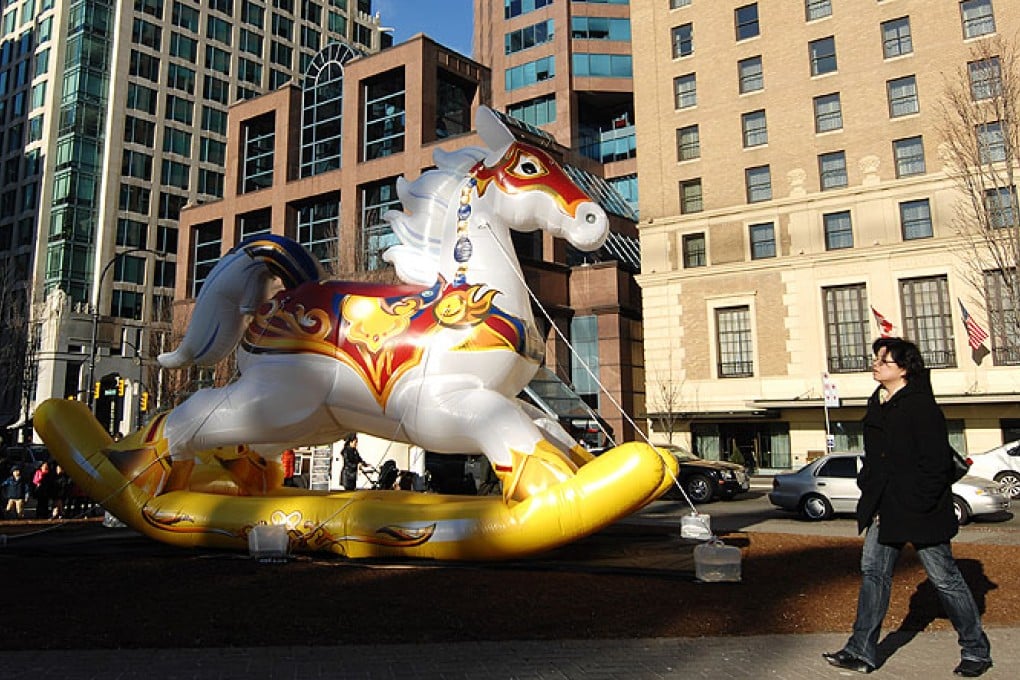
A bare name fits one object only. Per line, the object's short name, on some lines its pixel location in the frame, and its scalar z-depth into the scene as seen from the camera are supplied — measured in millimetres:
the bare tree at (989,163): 22484
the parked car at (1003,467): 19734
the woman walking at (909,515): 4609
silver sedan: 14172
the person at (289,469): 20734
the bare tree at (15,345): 36094
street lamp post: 23766
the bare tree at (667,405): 31406
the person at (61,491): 15164
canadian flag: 26055
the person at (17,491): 15484
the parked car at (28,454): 30125
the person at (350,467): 17016
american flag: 26281
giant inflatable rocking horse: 7496
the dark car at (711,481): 18672
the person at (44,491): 15164
